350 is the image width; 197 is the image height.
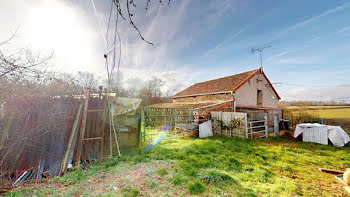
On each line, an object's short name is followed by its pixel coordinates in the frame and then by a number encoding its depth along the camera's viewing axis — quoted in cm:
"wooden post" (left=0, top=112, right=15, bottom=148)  321
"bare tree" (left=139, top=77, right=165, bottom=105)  2697
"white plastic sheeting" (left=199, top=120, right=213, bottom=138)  856
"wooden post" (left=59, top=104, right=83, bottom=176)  359
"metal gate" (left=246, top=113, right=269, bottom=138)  837
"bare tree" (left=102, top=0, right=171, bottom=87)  177
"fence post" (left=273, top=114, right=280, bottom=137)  961
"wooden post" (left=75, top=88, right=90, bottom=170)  406
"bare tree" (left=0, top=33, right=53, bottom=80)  284
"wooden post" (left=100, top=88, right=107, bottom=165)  434
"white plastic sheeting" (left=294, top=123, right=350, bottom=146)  696
